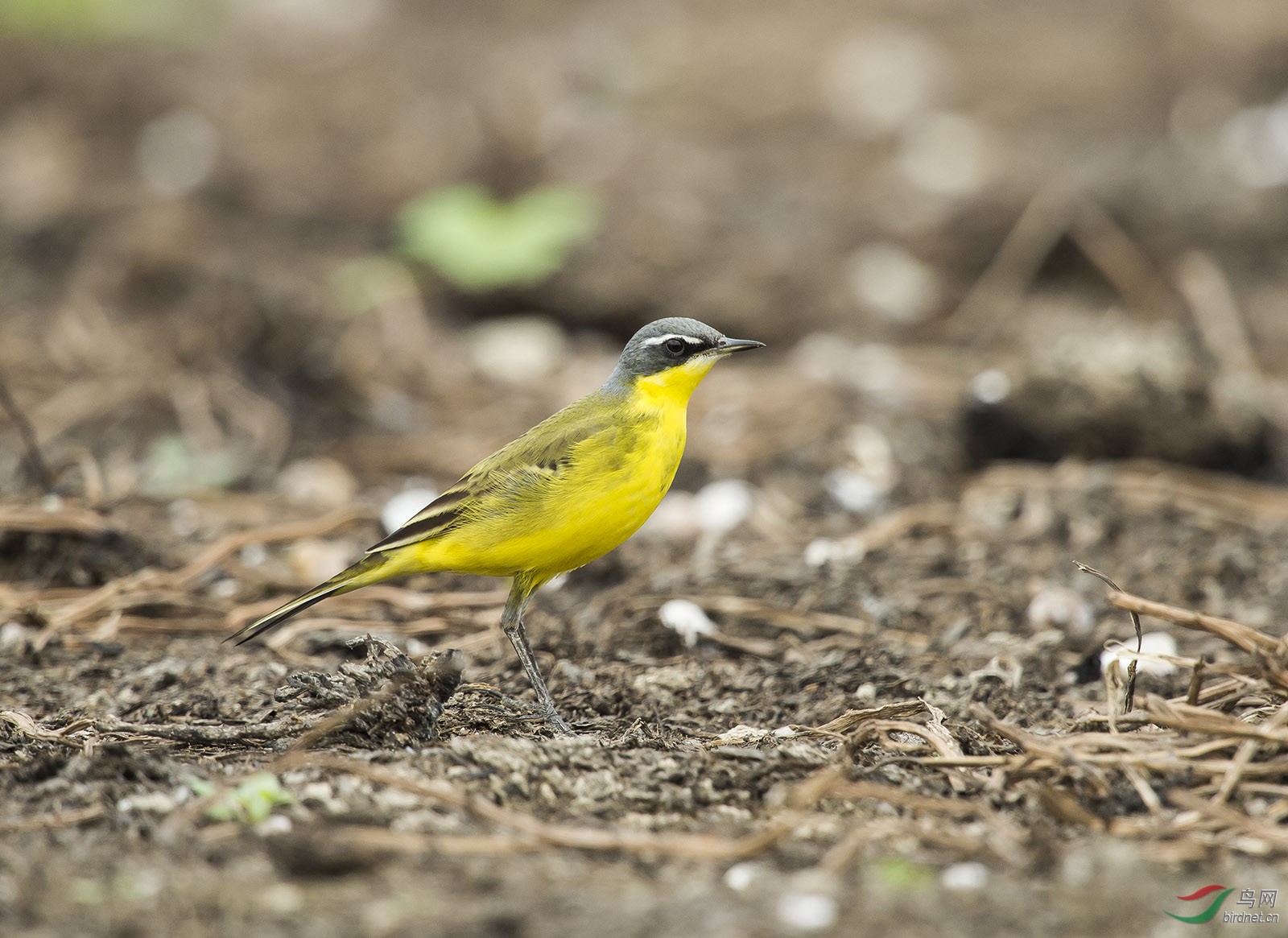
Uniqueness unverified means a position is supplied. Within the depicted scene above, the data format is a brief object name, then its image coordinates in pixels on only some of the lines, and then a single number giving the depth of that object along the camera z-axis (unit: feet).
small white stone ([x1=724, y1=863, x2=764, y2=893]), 20.26
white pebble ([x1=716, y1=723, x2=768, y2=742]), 27.47
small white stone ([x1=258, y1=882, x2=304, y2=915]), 18.79
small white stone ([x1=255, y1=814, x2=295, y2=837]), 21.61
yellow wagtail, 31.32
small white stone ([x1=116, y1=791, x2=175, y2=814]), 22.59
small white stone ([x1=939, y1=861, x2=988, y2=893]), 19.81
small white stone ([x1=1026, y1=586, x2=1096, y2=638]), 35.83
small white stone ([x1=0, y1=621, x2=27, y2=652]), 33.99
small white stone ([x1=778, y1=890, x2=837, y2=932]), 18.38
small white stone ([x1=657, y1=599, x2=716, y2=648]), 34.91
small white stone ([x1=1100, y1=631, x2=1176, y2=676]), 31.17
